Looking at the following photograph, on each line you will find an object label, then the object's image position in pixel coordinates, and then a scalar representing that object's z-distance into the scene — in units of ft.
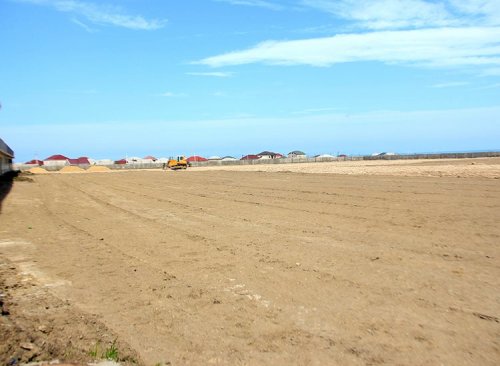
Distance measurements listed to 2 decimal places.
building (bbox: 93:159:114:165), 335.67
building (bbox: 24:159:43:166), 311.37
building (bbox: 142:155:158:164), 371.45
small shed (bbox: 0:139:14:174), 147.82
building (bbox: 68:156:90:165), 338.66
